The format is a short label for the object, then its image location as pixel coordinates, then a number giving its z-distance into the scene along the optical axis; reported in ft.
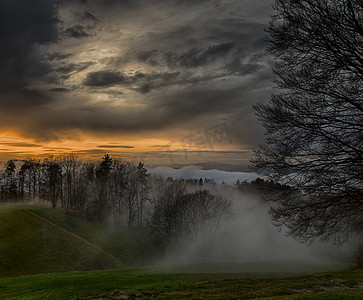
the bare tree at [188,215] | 157.58
